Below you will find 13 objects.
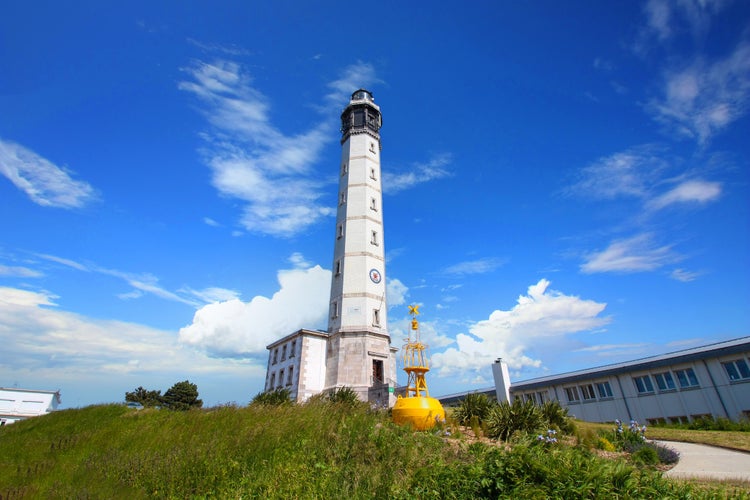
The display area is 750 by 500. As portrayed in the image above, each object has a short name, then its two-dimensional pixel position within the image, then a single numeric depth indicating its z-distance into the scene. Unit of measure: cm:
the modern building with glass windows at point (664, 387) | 2114
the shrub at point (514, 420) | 1151
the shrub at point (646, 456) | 922
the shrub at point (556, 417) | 1257
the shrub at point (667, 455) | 941
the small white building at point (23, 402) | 4919
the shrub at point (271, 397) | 1799
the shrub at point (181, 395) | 5609
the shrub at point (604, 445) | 1079
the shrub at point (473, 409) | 1389
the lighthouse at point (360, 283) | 2792
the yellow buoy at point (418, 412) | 1179
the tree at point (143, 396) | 5640
